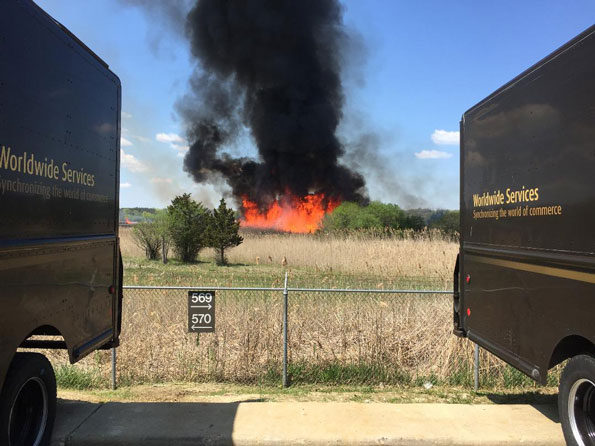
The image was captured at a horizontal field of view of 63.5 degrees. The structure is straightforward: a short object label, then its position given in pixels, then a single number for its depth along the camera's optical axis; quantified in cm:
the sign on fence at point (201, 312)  639
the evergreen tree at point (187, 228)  2297
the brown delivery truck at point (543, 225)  344
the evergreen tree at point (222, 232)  2252
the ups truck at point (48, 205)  311
